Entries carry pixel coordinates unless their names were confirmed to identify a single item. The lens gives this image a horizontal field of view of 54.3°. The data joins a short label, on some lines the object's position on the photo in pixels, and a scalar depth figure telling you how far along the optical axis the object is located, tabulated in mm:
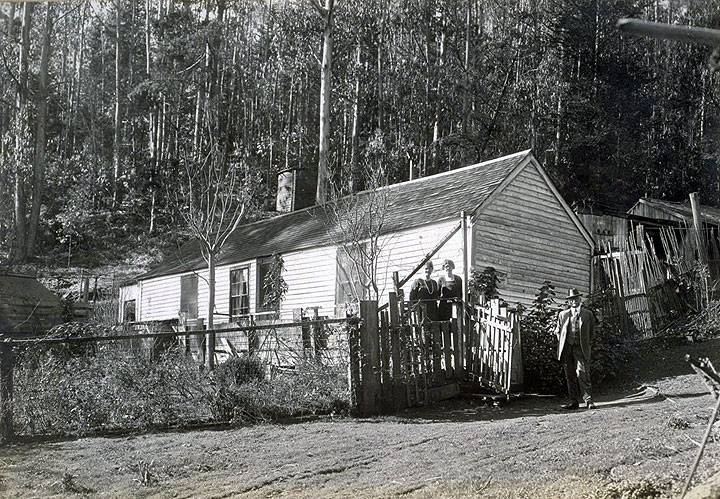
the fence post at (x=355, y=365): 8008
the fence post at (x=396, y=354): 8430
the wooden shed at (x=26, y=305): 14281
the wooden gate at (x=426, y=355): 8141
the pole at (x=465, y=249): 13464
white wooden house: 13984
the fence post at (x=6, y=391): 6828
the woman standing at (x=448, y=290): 10695
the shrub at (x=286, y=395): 7691
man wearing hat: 8797
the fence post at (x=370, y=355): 8094
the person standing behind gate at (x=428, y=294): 10455
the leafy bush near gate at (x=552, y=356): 9727
